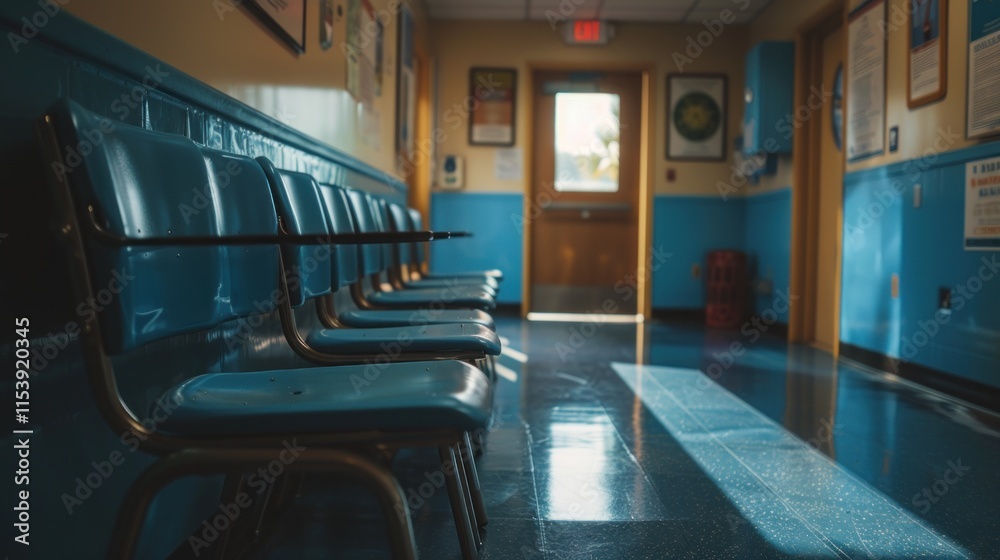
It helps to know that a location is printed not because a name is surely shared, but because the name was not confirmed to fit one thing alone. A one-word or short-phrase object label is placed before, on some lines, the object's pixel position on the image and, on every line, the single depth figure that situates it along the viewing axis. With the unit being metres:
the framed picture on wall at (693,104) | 6.61
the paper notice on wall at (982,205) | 2.98
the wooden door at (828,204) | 5.05
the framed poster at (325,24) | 2.95
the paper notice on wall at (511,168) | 6.65
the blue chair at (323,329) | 1.62
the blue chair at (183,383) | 0.89
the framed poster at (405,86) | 4.94
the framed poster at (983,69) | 2.97
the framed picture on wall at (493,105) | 6.61
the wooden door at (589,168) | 6.82
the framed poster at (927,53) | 3.37
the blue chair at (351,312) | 2.12
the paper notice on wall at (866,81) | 4.03
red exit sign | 6.51
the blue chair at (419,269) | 3.93
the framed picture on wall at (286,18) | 2.17
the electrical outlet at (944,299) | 3.34
